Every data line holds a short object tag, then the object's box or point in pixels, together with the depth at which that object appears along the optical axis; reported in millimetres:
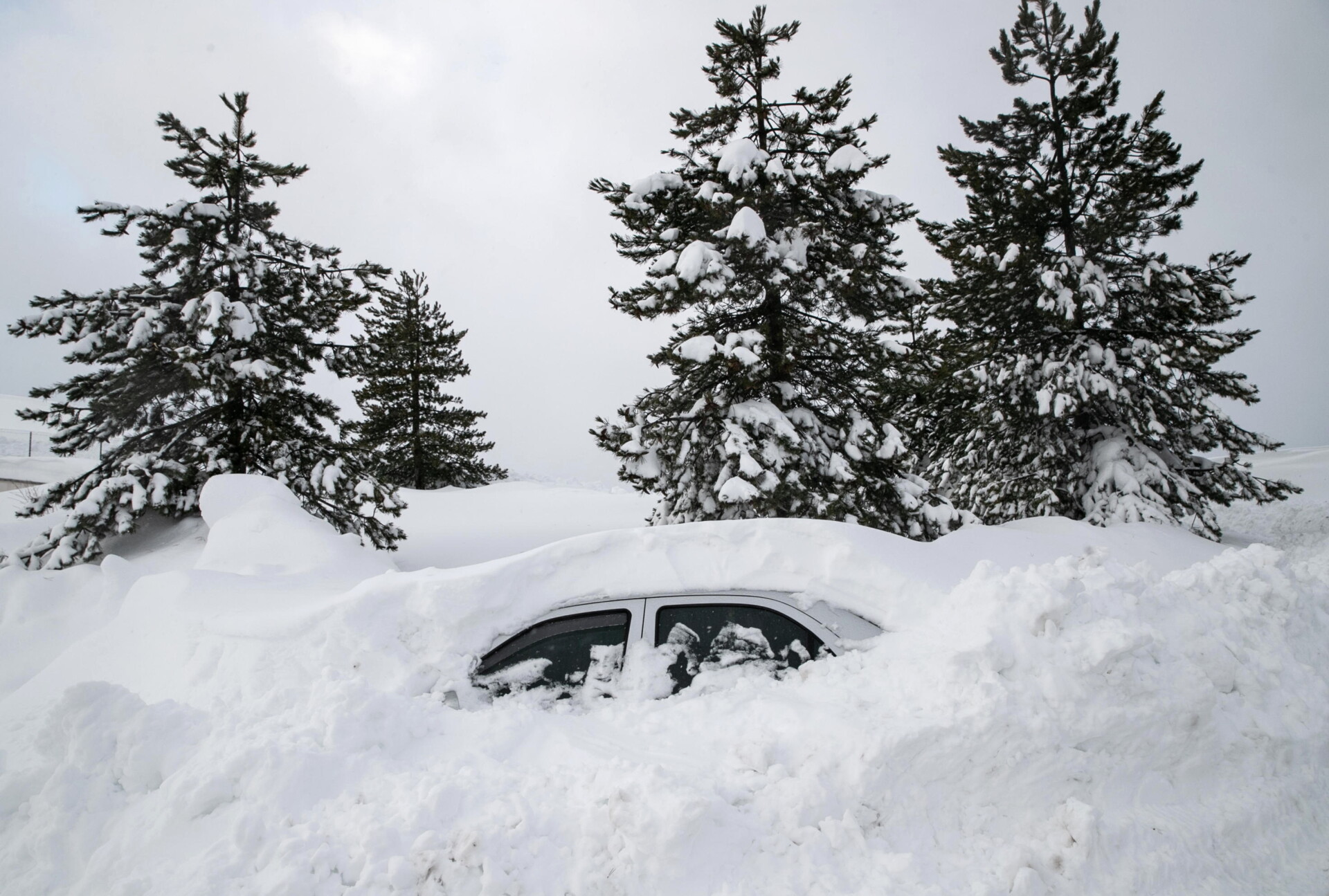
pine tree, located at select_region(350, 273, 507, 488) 26031
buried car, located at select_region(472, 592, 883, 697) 3621
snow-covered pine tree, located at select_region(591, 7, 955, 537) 9961
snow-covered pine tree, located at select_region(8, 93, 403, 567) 10461
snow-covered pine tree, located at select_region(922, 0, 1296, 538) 12742
